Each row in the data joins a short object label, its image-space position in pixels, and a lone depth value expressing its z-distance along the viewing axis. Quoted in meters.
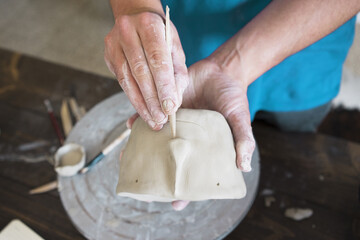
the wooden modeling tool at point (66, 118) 1.05
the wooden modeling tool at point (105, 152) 0.88
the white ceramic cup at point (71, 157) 0.87
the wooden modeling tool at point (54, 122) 1.04
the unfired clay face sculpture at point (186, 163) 0.65
